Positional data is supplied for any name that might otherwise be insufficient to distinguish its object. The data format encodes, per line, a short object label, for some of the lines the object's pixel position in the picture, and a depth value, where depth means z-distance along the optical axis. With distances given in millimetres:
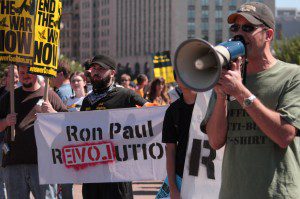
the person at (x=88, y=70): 8112
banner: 7746
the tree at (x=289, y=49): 70562
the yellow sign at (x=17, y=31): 8609
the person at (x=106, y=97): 7445
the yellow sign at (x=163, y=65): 25658
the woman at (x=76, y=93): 11167
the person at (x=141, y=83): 17891
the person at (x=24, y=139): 7941
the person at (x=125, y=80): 17984
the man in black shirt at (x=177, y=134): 6191
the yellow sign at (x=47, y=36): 8680
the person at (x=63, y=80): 12180
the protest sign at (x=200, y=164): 5918
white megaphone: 3838
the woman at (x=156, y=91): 14133
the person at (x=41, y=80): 11152
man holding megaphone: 4102
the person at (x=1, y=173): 10805
